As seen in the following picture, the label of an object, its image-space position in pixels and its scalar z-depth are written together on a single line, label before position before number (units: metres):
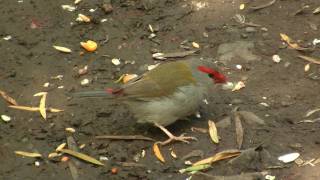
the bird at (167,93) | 5.20
